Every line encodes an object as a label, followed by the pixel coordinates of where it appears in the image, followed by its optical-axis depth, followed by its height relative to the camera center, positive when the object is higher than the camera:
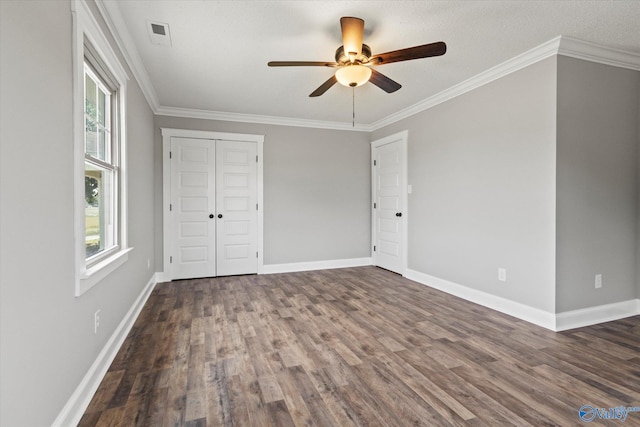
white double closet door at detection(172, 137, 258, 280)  4.68 +0.05
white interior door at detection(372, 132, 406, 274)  4.87 +0.12
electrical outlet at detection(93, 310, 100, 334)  1.95 -0.69
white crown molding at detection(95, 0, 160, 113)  2.15 +1.38
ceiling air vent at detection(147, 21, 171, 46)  2.46 +1.44
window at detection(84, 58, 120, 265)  2.12 +0.31
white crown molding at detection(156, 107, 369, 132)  4.63 +1.45
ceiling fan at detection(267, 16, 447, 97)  2.19 +1.15
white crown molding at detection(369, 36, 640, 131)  2.72 +1.42
